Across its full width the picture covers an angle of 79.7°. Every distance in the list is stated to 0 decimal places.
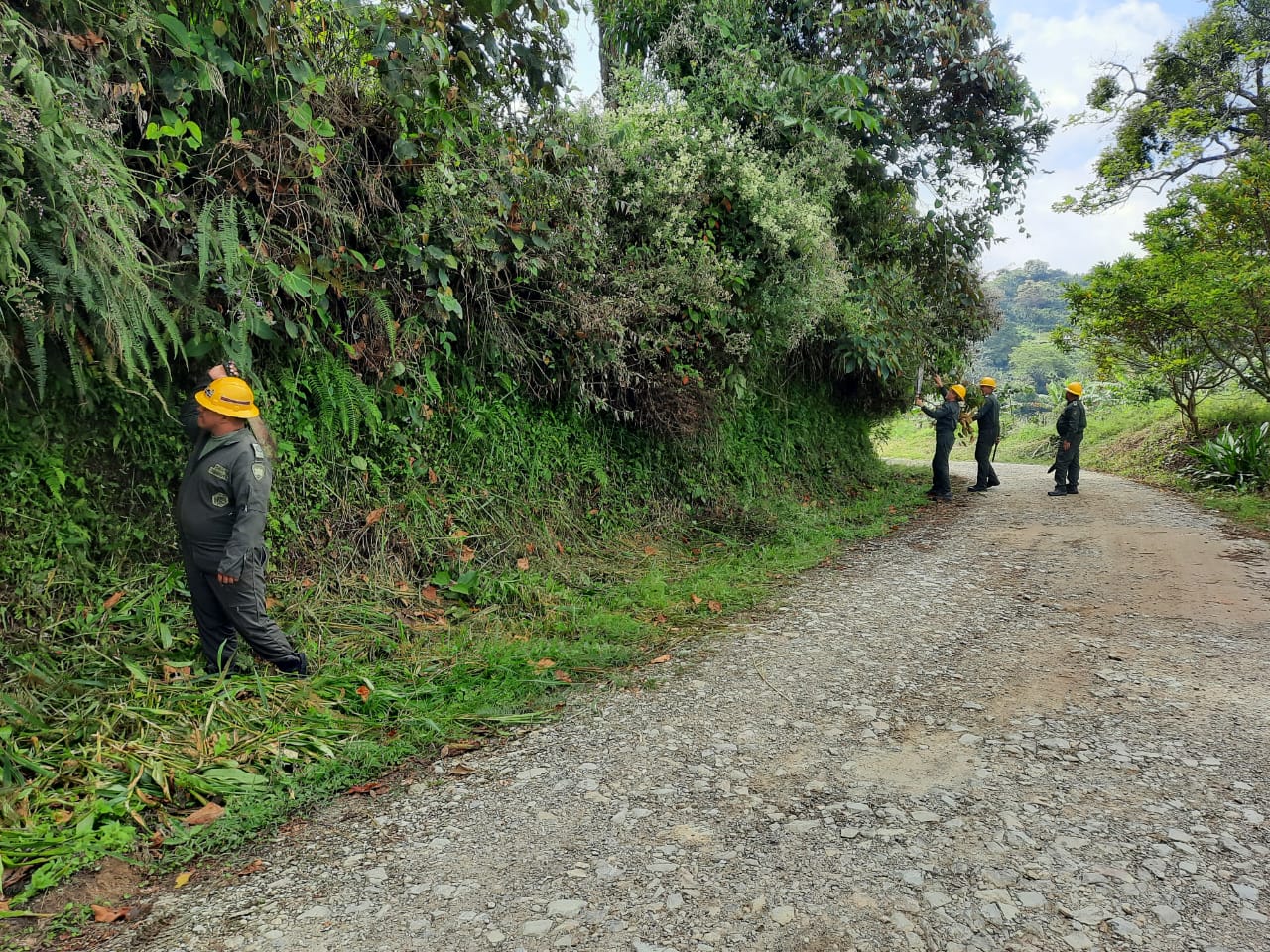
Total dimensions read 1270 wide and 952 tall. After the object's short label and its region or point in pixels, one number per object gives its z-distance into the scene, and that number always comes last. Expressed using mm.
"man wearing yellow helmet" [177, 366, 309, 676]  4395
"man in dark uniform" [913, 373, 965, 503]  12930
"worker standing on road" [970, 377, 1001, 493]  13870
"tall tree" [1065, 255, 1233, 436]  14316
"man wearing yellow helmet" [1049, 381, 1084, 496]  13305
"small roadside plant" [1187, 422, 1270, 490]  13367
